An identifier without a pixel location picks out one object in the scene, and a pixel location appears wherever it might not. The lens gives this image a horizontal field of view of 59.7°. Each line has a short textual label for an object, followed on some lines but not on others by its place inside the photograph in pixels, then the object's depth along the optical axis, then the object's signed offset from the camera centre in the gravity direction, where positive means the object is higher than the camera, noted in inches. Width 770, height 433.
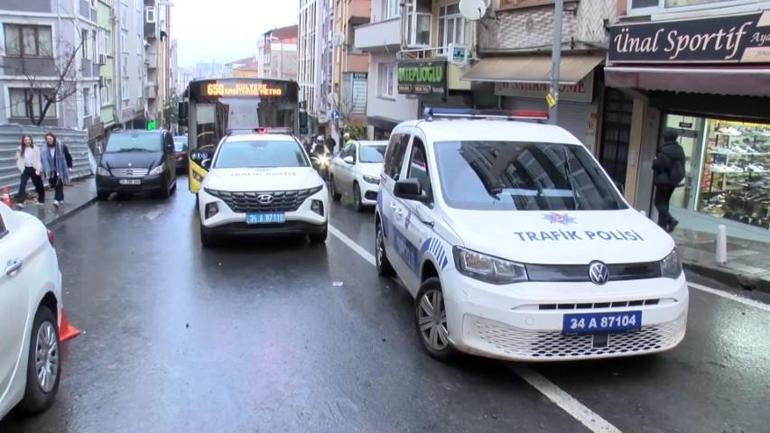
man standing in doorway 422.0 -45.9
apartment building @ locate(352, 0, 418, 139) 1094.4 +40.5
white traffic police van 183.6 -45.3
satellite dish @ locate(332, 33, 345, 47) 1585.9 +116.8
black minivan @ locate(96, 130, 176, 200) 671.8 -83.8
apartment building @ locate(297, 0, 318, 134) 2421.3 +133.8
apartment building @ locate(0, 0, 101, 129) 1176.8 +34.1
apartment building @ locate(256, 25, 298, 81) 3848.4 +196.7
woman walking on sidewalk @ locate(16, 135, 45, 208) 571.5 -72.0
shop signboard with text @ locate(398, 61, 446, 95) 847.7 +18.7
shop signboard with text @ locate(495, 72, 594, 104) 593.8 +5.9
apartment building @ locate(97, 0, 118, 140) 1550.2 +36.1
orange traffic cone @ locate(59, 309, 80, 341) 193.6 -73.2
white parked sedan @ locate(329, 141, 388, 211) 576.4 -73.8
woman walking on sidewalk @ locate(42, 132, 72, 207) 599.2 -79.6
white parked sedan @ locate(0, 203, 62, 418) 146.9 -56.3
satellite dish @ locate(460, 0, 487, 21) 706.2 +88.5
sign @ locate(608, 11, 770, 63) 376.5 +37.6
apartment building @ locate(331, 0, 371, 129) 1615.4 +50.2
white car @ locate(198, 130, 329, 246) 378.9 -64.9
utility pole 491.2 +24.2
